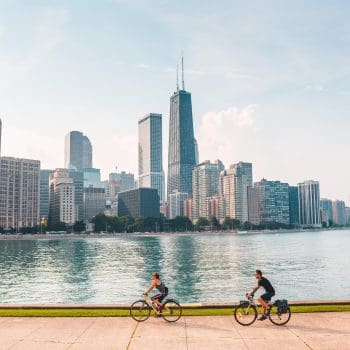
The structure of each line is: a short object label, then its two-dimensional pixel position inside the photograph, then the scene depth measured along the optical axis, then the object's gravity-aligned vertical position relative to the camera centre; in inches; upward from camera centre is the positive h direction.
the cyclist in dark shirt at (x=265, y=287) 872.9 -134.7
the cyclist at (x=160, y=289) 900.6 -142.5
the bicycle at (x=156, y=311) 888.3 -181.1
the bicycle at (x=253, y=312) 842.8 -179.0
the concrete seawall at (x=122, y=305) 993.5 -190.3
